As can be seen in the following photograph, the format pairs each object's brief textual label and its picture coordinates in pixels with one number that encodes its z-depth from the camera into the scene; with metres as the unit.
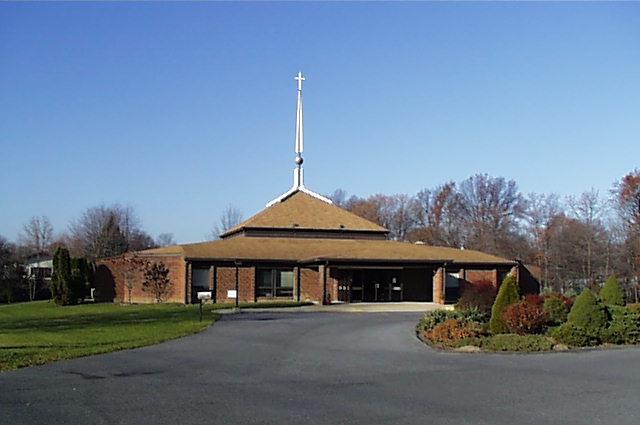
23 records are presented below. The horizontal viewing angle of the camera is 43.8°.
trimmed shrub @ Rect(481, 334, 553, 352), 20.16
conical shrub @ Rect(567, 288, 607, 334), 22.41
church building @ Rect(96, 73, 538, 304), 44.56
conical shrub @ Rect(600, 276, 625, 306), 29.25
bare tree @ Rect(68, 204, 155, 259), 81.19
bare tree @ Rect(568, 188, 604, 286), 59.88
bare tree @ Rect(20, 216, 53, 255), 111.00
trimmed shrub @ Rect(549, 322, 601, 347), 21.23
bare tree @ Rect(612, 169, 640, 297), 54.03
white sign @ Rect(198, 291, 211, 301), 30.62
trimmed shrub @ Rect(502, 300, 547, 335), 23.02
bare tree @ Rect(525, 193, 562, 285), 66.88
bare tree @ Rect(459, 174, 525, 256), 82.00
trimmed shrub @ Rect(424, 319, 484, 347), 21.59
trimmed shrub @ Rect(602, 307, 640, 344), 22.36
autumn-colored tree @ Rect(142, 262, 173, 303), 45.69
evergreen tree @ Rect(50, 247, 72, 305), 47.50
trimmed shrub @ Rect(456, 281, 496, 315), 30.43
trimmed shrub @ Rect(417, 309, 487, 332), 24.95
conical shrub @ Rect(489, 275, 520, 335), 23.58
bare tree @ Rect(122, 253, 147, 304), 46.46
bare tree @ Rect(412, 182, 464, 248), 87.62
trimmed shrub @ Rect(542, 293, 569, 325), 25.11
